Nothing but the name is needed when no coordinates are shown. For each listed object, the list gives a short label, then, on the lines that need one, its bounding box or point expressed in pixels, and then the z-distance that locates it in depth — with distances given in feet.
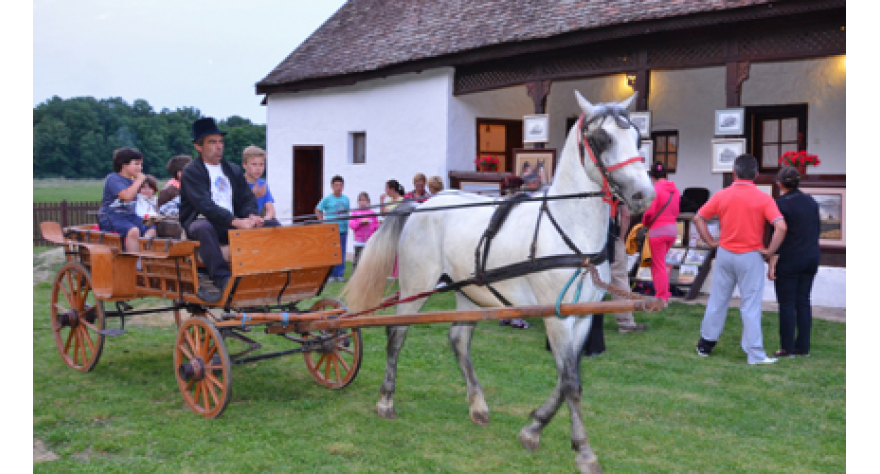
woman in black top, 25.26
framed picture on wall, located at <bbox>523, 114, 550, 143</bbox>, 44.75
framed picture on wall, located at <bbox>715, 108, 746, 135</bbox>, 36.11
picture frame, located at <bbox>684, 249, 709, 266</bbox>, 37.70
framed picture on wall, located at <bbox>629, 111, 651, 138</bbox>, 39.14
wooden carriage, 18.29
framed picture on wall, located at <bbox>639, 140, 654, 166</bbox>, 37.76
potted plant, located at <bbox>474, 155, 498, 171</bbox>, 50.65
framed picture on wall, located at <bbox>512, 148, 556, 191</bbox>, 43.55
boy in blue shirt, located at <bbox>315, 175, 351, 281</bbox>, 44.45
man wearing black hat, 18.90
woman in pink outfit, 28.27
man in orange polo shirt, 24.34
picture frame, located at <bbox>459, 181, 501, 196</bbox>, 48.66
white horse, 14.79
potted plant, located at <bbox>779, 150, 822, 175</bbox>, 33.24
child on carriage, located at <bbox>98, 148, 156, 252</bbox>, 23.21
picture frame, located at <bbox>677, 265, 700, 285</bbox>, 37.32
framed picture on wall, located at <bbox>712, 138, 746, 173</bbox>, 35.88
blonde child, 23.24
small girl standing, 43.16
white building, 36.83
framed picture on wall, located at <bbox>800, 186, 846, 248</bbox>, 34.37
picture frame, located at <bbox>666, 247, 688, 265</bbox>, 38.34
